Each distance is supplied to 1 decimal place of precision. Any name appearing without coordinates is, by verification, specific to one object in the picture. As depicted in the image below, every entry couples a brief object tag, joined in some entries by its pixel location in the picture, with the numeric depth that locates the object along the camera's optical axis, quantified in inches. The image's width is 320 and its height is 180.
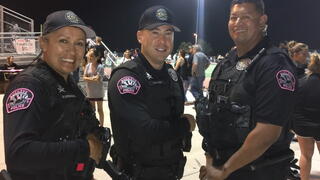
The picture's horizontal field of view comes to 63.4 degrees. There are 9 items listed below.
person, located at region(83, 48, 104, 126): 203.3
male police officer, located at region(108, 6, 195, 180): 66.0
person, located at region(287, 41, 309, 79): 154.1
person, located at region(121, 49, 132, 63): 385.2
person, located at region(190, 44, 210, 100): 287.0
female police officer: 47.3
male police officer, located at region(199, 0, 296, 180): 58.7
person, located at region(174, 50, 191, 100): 301.8
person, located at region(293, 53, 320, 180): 121.9
